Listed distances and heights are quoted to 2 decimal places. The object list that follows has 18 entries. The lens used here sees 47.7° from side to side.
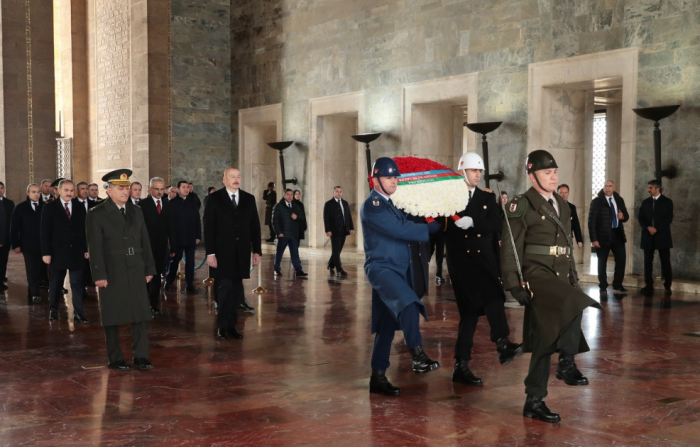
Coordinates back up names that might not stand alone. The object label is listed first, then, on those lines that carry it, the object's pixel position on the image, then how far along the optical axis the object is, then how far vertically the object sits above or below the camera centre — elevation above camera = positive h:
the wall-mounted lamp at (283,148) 18.69 +1.40
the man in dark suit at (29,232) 10.38 -0.33
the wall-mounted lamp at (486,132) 13.58 +1.29
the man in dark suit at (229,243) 7.52 -0.35
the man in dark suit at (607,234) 11.02 -0.39
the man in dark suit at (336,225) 13.27 -0.31
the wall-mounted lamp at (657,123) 11.03 +1.19
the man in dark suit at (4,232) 11.02 -0.36
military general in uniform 6.11 -0.49
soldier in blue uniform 5.07 -0.42
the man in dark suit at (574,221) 11.17 -0.20
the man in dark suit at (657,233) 10.91 -0.37
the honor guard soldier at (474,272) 5.56 -0.47
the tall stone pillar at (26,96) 20.39 +2.91
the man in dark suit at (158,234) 8.92 -0.31
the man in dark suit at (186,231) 10.62 -0.32
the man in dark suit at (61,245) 8.66 -0.42
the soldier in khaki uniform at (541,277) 4.59 -0.42
